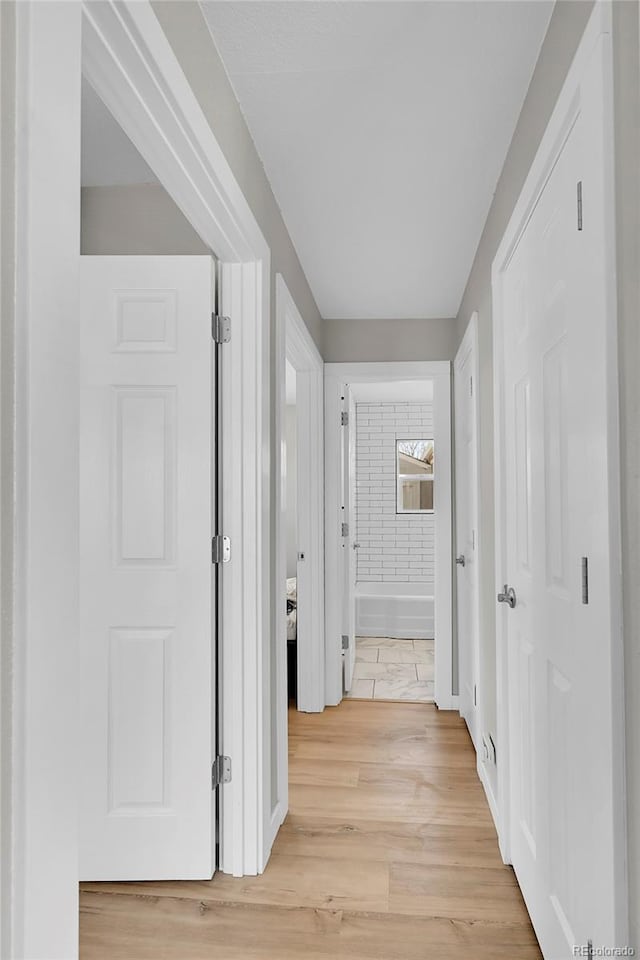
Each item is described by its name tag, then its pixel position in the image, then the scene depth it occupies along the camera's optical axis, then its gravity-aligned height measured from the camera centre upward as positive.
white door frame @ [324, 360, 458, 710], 3.87 +0.02
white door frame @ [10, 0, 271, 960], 0.71 +0.05
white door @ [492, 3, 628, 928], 1.03 +0.49
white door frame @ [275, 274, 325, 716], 3.71 -0.16
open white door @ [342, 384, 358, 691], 4.04 -0.28
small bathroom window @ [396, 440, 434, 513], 6.46 +0.25
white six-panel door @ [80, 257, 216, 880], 1.99 -0.30
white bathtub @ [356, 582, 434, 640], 5.80 -1.12
